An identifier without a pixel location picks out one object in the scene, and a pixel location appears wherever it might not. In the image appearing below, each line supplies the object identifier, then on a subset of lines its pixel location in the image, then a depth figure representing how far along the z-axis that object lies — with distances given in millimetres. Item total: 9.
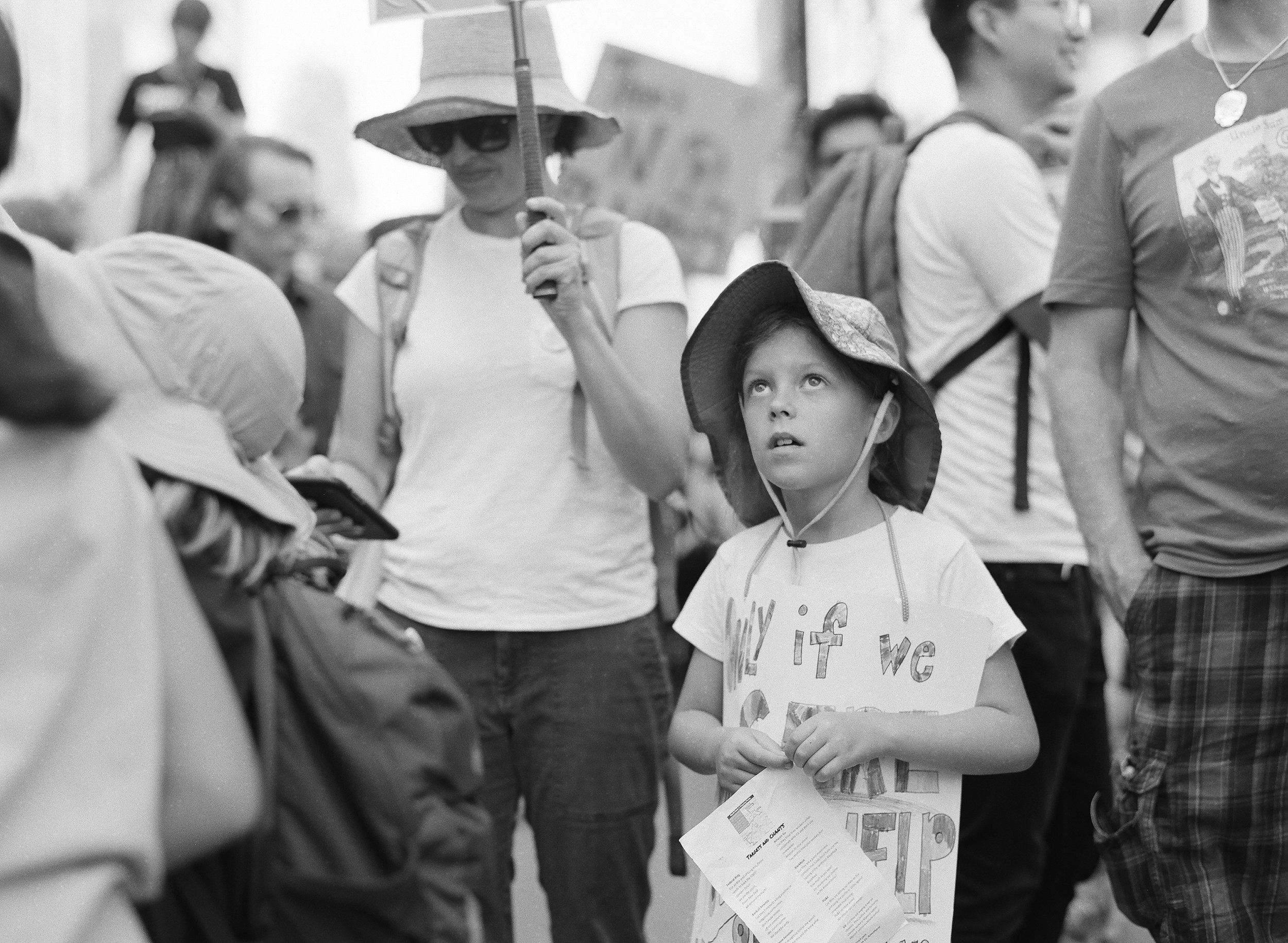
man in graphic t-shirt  2754
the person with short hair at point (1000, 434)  3348
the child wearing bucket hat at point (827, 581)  2607
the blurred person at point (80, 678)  1455
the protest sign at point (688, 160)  5613
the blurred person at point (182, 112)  6211
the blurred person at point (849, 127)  6578
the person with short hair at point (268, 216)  5133
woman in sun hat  3160
